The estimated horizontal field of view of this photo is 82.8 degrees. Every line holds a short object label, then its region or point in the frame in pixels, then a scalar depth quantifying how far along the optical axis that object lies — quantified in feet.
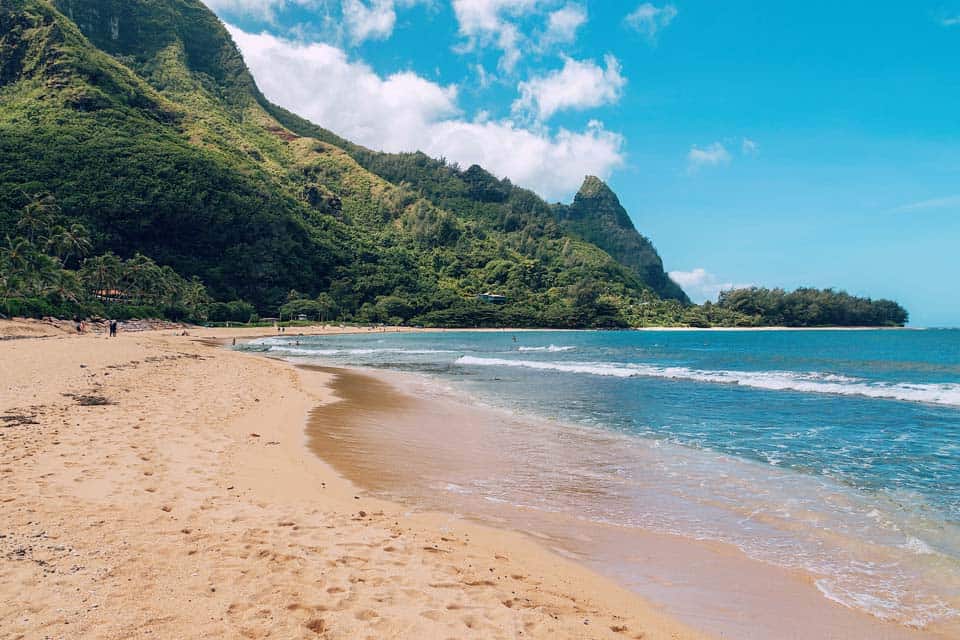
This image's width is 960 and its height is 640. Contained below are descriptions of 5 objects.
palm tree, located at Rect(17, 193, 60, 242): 266.77
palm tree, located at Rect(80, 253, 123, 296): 258.57
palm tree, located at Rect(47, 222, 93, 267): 264.11
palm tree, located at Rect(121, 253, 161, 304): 285.84
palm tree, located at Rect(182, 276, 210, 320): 314.14
